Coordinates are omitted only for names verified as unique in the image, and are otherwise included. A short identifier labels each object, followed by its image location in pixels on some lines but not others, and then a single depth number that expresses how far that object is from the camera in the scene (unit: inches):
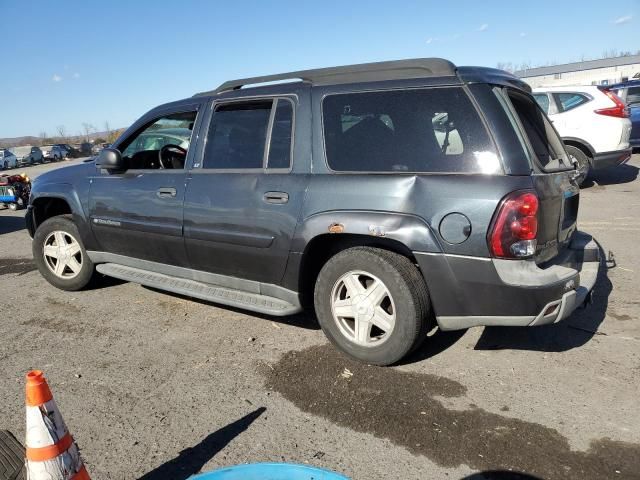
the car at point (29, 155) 1779.0
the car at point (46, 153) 1908.7
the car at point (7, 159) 1610.5
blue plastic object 66.8
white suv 363.3
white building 2657.5
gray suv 115.3
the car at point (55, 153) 1924.2
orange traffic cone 82.8
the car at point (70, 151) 2046.0
